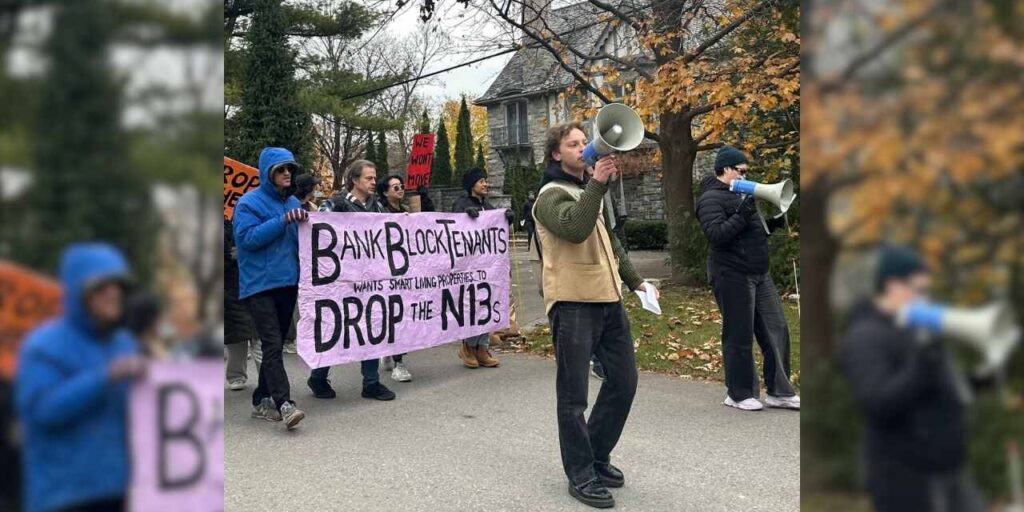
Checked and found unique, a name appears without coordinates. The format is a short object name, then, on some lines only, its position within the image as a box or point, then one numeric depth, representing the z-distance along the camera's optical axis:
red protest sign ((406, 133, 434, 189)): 10.45
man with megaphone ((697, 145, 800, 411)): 5.29
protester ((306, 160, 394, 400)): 5.98
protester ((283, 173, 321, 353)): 6.24
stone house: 13.02
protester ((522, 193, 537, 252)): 6.19
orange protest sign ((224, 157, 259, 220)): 7.11
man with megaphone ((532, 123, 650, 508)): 3.68
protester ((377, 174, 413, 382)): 6.77
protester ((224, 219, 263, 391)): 5.80
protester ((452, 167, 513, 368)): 7.17
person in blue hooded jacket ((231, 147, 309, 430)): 5.00
